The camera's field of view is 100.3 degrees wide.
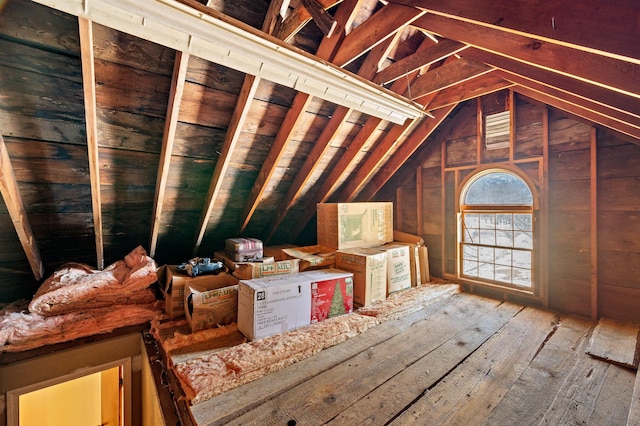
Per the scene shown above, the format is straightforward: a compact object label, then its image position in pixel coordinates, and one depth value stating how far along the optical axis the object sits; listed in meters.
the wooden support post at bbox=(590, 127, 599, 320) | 2.48
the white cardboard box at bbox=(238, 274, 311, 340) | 2.00
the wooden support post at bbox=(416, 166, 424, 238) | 3.69
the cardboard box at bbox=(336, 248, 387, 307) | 2.73
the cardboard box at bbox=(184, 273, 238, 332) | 2.10
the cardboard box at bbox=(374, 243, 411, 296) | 3.03
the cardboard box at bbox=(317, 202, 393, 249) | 3.06
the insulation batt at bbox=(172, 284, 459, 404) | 1.55
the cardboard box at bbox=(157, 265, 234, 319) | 2.33
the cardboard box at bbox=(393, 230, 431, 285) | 3.38
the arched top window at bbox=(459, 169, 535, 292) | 2.92
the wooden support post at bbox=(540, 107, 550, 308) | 2.72
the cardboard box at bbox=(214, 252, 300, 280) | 2.45
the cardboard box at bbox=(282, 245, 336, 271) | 2.78
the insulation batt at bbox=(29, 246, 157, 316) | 2.18
